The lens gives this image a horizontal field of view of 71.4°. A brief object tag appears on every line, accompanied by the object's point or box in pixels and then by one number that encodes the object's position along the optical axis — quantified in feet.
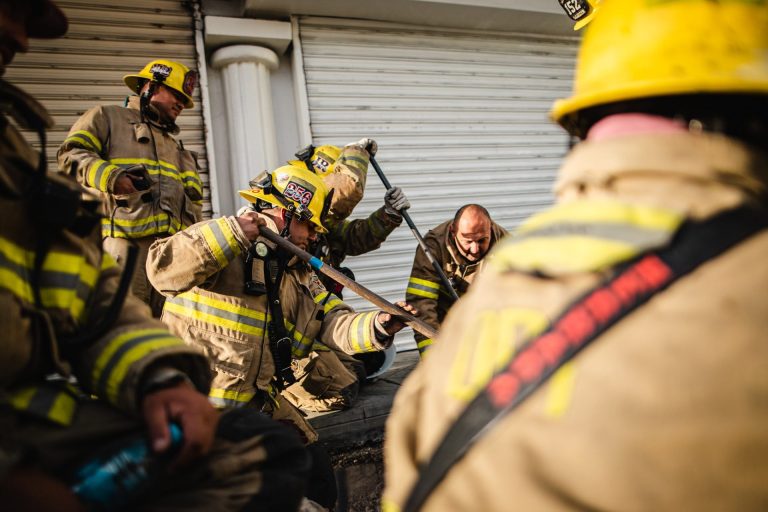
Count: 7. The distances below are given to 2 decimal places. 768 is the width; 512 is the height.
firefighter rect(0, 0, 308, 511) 3.72
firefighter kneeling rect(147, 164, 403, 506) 8.99
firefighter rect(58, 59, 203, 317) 11.92
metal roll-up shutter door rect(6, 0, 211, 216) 16.63
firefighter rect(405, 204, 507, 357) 14.71
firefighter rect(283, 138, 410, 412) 12.94
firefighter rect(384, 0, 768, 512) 2.27
